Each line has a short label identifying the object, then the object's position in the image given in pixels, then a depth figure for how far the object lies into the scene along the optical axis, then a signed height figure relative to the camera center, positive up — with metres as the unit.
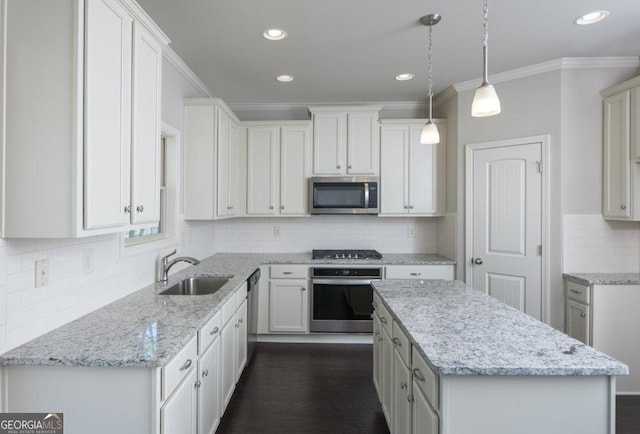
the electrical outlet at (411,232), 4.16 -0.15
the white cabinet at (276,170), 3.86 +0.56
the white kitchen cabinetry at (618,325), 2.62 -0.81
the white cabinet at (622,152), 2.67 +0.57
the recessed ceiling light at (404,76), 3.21 +1.40
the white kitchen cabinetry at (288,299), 3.60 -0.87
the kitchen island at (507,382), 1.15 -0.58
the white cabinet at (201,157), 3.11 +0.57
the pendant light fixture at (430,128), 2.22 +0.61
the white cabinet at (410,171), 3.81 +0.56
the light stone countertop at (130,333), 1.28 -0.52
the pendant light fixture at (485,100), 1.63 +0.59
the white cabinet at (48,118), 1.29 +0.39
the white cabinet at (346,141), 3.79 +0.89
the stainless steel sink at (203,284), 2.74 -0.55
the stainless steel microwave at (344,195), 3.76 +0.27
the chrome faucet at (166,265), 2.55 -0.36
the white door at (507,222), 3.06 -0.02
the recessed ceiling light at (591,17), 2.23 +1.39
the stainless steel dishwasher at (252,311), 3.04 -0.88
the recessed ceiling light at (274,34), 2.44 +1.37
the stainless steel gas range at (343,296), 3.54 -0.82
